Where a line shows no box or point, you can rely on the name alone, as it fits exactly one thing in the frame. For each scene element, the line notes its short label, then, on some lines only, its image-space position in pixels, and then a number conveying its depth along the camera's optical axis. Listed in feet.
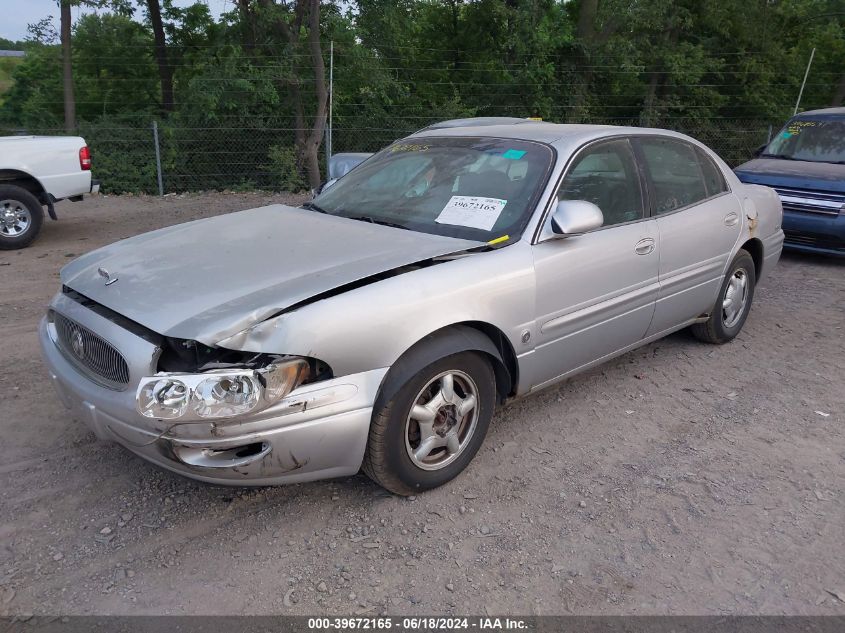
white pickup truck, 26.86
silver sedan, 9.00
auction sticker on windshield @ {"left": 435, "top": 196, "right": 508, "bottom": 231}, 11.96
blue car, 24.94
